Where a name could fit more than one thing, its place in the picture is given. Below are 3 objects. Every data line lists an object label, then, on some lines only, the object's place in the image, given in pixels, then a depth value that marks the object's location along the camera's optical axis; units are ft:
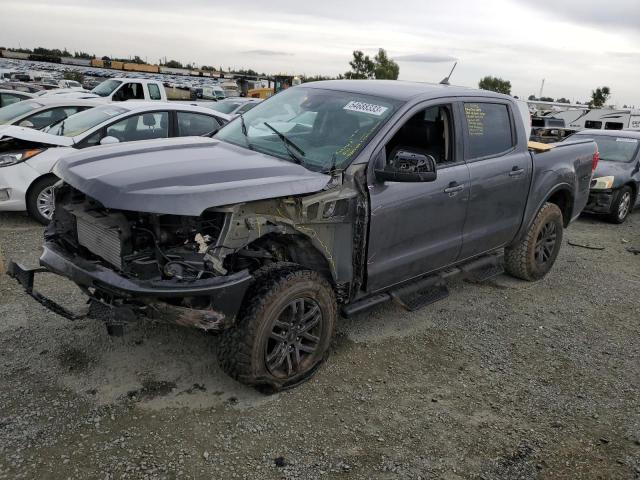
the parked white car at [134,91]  50.11
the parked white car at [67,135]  21.56
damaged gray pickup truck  9.95
